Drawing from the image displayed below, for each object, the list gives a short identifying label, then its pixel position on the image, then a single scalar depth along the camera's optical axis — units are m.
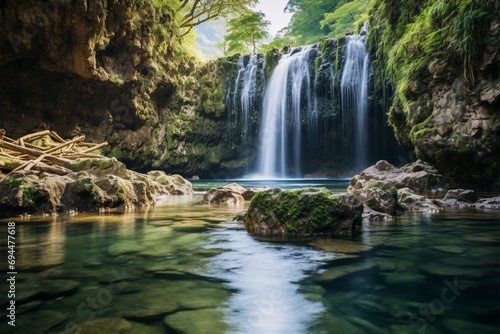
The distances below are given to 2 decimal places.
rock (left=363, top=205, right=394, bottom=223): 5.71
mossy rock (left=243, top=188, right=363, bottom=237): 4.51
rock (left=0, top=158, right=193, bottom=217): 6.36
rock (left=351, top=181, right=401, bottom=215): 6.29
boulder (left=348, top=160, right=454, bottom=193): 10.43
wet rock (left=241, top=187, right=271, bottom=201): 10.10
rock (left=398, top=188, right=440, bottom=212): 6.74
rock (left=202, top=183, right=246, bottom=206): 9.27
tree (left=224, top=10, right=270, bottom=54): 29.41
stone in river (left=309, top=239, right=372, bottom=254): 3.68
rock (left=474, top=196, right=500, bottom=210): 6.69
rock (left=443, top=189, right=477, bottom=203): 7.43
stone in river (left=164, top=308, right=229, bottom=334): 1.97
